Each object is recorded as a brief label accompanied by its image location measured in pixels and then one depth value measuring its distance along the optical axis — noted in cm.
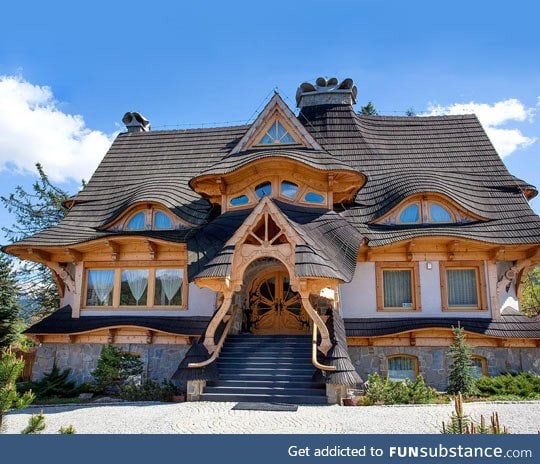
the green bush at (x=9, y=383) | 524
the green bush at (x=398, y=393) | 947
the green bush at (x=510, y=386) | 1017
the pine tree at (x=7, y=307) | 1733
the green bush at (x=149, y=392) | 1056
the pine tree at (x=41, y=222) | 2416
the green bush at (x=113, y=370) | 1160
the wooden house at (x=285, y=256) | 1123
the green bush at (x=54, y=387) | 1227
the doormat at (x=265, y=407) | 854
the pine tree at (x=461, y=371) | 1038
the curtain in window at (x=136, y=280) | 1425
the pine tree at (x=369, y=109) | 3369
